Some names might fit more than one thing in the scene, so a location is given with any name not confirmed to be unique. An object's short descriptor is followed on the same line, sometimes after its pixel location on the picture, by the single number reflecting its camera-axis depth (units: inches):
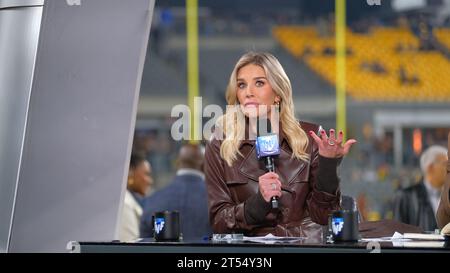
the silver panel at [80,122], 301.1
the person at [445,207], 283.4
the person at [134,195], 518.0
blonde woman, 284.5
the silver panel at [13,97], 295.4
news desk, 223.8
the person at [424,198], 538.6
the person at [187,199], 511.8
